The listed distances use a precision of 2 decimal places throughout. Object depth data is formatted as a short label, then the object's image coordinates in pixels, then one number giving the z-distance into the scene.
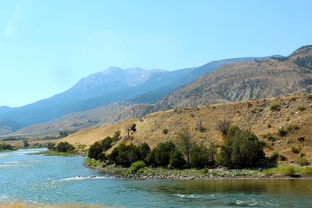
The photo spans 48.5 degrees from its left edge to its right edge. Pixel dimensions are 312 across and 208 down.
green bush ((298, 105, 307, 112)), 77.81
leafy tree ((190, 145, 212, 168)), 66.12
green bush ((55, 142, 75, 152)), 155.82
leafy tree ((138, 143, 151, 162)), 75.75
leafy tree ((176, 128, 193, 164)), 71.06
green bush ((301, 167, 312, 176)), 53.92
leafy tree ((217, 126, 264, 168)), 62.44
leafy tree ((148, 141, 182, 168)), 67.75
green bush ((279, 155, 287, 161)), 63.50
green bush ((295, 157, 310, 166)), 59.50
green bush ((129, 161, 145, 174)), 68.80
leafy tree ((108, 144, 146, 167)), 76.06
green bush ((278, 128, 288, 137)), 71.75
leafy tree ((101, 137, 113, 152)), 108.25
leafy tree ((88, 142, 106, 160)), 96.04
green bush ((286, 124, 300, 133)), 71.62
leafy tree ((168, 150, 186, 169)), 67.44
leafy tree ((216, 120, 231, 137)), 80.25
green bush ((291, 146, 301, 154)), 65.06
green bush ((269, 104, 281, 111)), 82.81
